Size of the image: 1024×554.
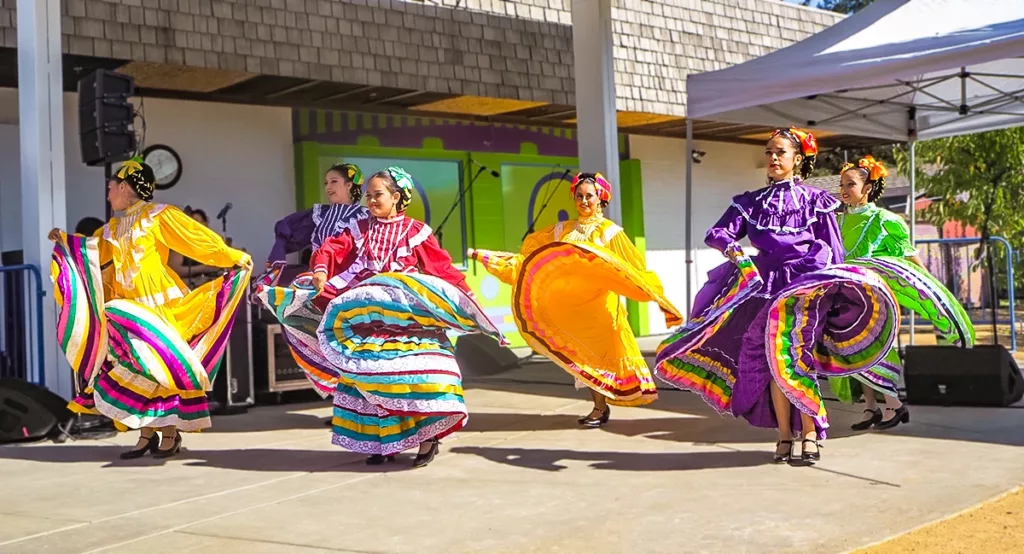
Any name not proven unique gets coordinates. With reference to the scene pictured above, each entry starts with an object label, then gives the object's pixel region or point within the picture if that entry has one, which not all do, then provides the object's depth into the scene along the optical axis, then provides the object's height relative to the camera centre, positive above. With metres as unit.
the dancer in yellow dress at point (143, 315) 6.25 -0.10
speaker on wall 7.98 +1.27
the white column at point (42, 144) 7.92 +1.09
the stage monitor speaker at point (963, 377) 7.54 -0.73
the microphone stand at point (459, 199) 13.00 +1.02
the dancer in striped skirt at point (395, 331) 5.80 -0.22
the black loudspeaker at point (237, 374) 8.80 -0.63
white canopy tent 7.77 +1.54
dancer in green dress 5.90 +0.01
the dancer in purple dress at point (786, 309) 5.57 -0.17
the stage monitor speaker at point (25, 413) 7.21 -0.72
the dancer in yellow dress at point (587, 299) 6.88 -0.10
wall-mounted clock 10.71 +1.25
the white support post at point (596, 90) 9.84 +1.67
